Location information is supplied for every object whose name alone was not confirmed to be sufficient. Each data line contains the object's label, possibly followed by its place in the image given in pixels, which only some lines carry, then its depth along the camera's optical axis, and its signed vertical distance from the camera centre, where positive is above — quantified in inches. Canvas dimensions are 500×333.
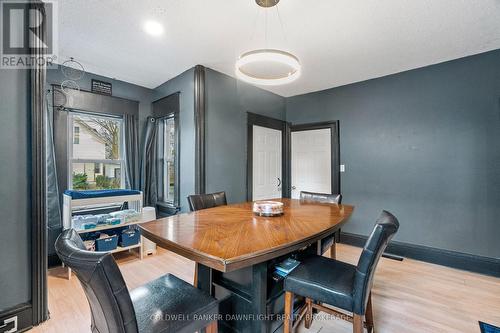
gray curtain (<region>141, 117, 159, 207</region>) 156.7 +0.8
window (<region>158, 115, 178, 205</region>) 157.6 +5.6
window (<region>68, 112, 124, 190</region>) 134.2 +8.6
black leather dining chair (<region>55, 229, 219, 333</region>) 32.9 -26.6
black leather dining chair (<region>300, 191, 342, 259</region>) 87.8 -15.9
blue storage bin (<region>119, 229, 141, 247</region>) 122.7 -38.3
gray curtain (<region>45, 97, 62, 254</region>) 115.0 -14.7
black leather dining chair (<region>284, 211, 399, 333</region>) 50.0 -27.3
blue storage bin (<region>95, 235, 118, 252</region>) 114.3 -38.9
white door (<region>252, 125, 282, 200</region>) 163.5 +2.2
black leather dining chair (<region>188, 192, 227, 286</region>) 92.8 -14.9
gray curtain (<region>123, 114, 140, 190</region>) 148.6 +10.1
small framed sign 136.1 +47.5
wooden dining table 44.3 -16.4
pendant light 72.1 +34.1
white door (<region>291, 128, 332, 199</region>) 167.0 +3.6
